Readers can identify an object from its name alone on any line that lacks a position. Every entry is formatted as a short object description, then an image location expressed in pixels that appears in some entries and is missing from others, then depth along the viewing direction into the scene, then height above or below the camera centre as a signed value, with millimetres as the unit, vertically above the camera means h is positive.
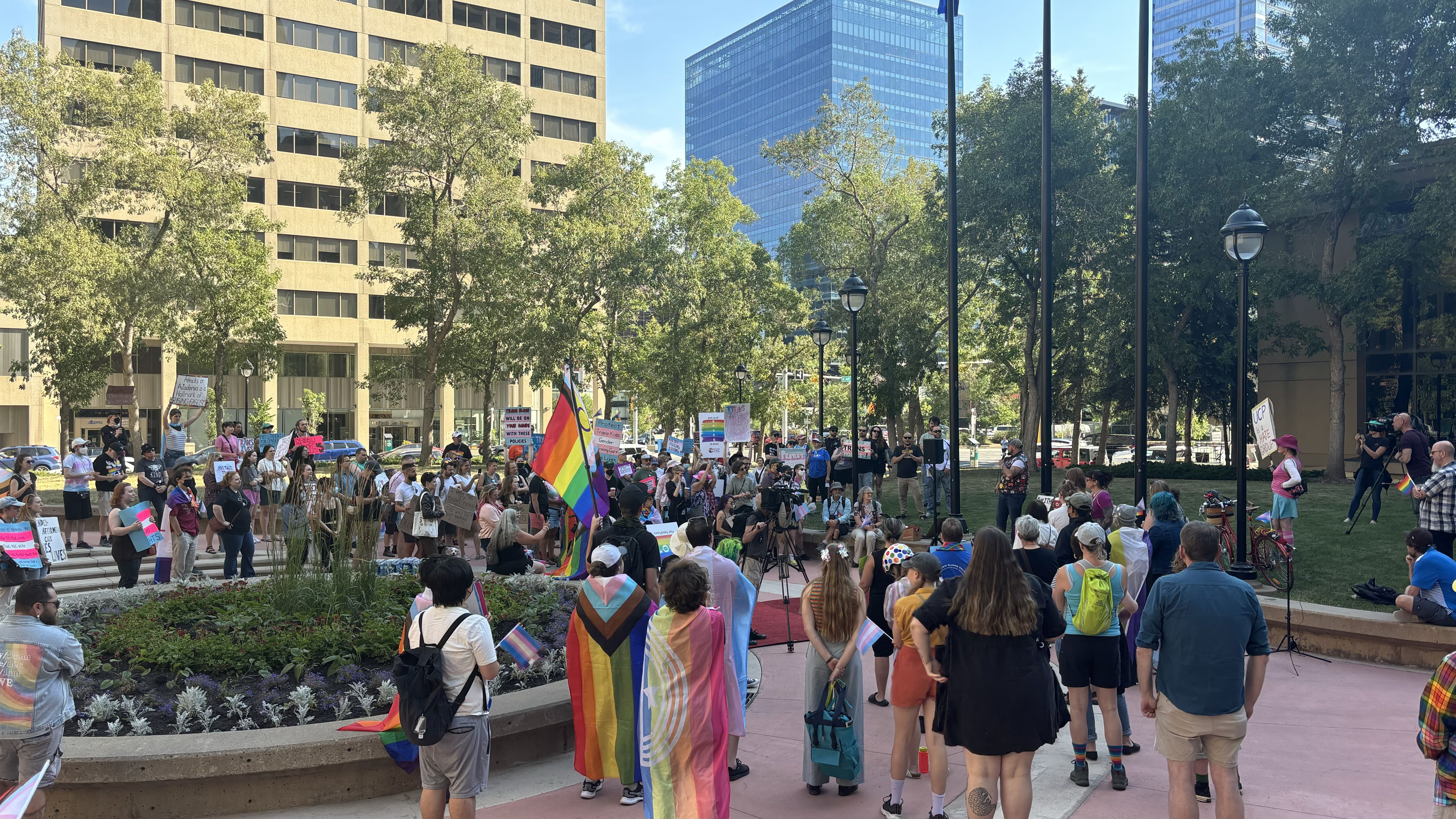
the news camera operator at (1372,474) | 15438 -1143
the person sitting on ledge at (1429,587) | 8484 -1657
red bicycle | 11570 -1809
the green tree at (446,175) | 33906 +8444
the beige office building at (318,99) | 48969 +17396
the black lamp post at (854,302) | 17188 +1927
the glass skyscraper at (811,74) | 136500 +50082
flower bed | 6746 -2061
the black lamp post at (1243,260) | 10898 +1722
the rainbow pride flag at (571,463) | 9508 -597
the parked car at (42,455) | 37656 -2226
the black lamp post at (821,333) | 22328 +1730
